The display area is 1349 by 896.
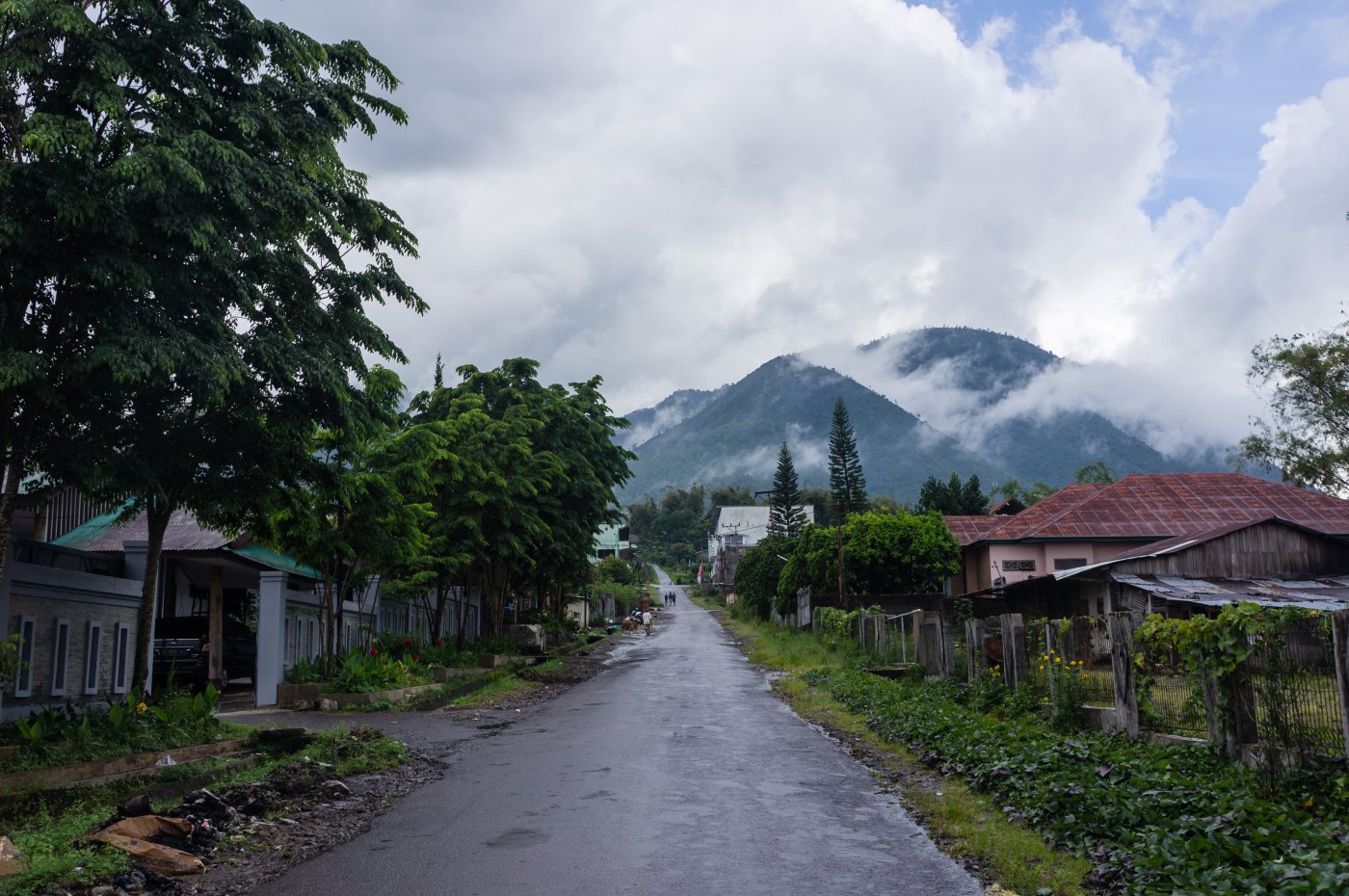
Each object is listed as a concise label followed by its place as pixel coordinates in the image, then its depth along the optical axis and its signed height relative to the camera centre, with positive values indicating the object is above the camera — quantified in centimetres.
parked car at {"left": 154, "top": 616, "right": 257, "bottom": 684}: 2089 -82
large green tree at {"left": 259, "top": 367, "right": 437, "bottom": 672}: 1688 +168
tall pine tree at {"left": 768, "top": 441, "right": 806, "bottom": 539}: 8731 +840
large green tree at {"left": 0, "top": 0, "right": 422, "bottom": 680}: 970 +374
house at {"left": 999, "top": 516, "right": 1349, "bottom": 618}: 2994 +75
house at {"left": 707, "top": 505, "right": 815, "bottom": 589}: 12256 +856
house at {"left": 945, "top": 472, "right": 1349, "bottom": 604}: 4356 +314
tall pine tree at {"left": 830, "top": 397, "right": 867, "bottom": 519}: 8006 +1006
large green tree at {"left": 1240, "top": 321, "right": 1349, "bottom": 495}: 4247 +743
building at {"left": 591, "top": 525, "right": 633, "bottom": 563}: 12019 +694
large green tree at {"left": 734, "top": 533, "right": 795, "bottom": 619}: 6900 +185
